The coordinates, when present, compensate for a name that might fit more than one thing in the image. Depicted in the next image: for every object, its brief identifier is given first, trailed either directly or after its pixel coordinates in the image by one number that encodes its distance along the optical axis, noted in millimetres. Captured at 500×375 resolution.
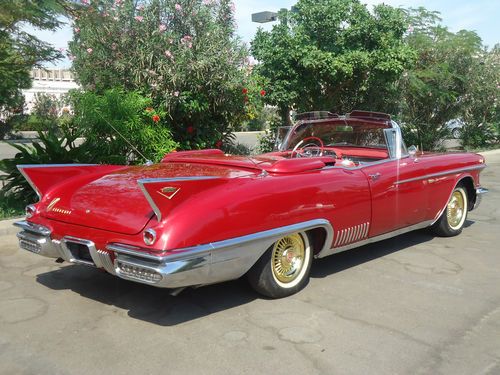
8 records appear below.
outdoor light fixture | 11211
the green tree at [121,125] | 7684
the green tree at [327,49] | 10477
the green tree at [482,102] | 16625
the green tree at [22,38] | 7488
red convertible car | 3496
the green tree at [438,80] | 14648
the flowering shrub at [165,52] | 8125
